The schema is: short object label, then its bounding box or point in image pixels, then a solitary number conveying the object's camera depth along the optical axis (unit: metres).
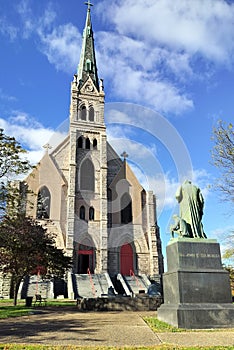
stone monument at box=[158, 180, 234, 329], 7.99
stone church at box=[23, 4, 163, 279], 31.22
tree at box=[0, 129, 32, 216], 15.51
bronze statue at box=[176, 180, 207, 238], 9.70
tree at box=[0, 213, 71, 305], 17.44
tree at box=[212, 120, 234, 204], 13.40
